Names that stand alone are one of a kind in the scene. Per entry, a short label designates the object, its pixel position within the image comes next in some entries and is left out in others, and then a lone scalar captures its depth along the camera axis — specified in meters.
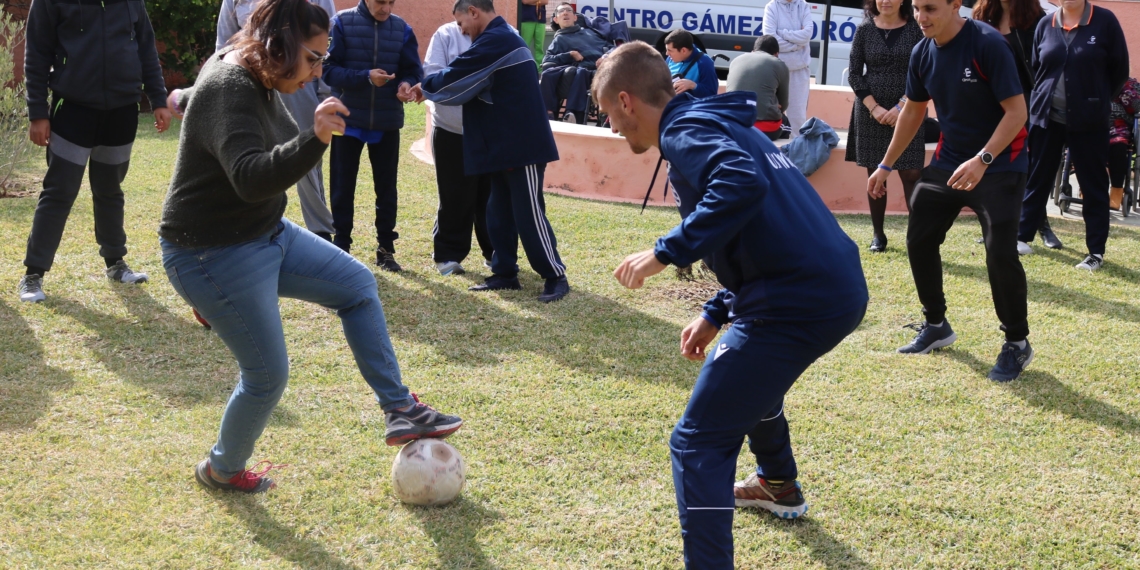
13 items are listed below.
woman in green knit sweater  3.05
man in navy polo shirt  4.74
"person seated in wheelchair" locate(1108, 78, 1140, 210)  8.77
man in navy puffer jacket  6.66
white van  16.20
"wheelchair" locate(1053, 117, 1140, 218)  9.14
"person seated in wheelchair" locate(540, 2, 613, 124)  12.03
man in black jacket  5.84
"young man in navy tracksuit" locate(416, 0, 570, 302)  6.18
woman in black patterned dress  7.45
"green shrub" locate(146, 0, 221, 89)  13.74
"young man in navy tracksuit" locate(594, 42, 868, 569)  2.79
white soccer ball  3.63
